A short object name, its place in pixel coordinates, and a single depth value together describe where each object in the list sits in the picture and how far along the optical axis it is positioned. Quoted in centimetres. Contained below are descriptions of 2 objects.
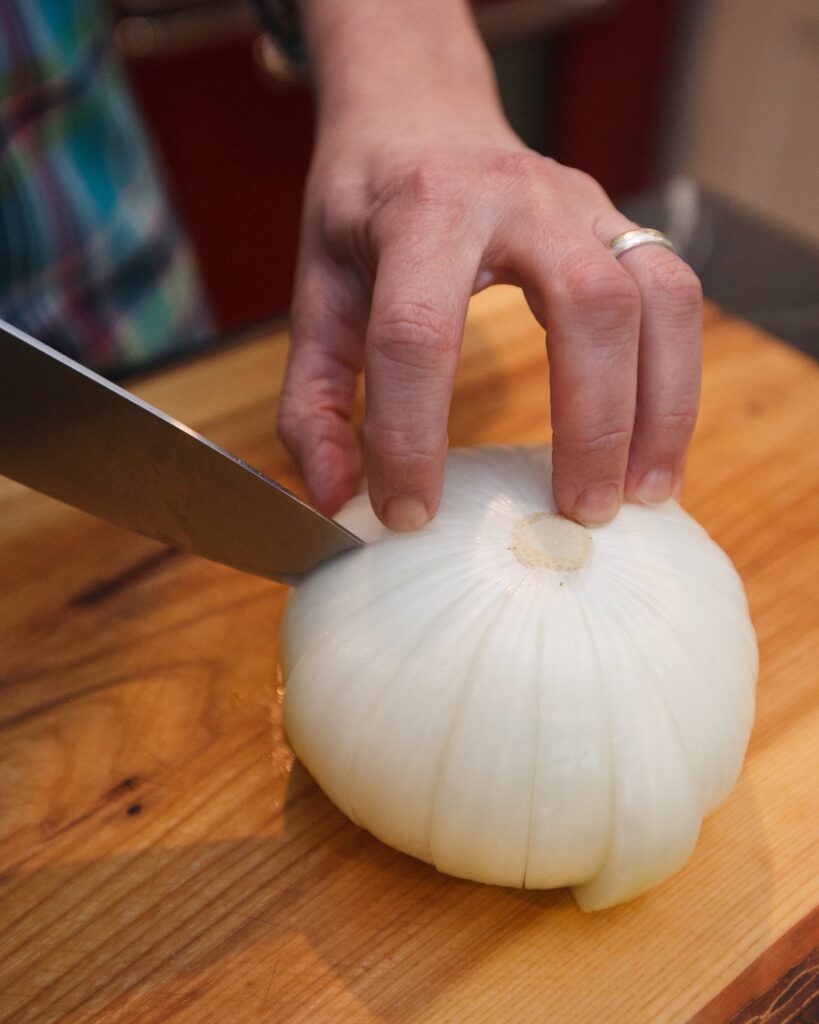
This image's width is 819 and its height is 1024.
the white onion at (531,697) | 25
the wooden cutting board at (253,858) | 26
